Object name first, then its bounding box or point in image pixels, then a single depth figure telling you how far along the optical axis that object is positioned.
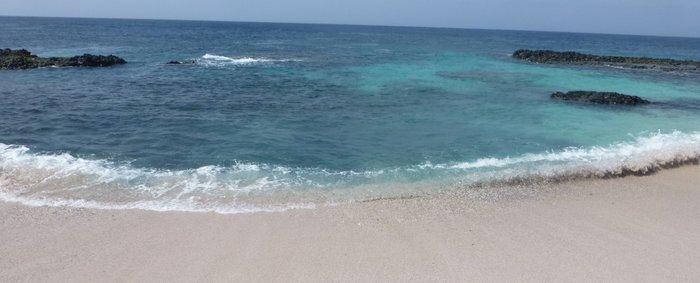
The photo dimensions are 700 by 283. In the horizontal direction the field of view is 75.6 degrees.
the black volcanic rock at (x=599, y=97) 22.62
